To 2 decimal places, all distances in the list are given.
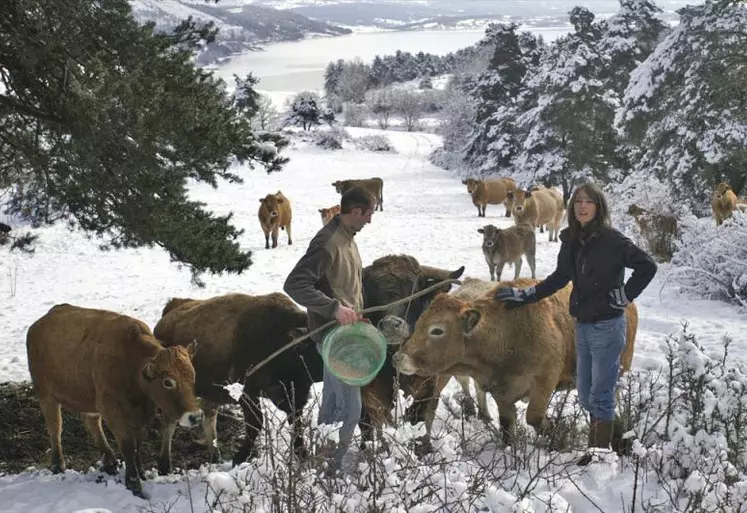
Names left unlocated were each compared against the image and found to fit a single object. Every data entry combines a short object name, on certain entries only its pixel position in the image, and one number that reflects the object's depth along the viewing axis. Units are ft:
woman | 14.78
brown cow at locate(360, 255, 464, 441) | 18.33
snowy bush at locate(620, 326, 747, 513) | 11.65
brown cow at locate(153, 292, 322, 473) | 18.60
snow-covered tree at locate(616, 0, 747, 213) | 61.98
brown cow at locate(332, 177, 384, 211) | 88.53
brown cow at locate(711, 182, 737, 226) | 48.01
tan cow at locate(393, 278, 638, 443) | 16.26
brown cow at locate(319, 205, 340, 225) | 68.09
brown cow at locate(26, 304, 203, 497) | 16.81
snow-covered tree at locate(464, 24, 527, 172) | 128.98
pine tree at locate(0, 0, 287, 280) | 16.74
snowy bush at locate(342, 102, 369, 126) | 265.95
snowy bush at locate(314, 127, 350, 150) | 176.45
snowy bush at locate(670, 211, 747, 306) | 34.25
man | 14.58
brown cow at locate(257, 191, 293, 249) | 58.29
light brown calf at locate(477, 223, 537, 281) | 44.91
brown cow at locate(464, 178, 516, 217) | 85.46
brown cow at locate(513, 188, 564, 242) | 63.62
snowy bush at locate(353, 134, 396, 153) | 181.98
